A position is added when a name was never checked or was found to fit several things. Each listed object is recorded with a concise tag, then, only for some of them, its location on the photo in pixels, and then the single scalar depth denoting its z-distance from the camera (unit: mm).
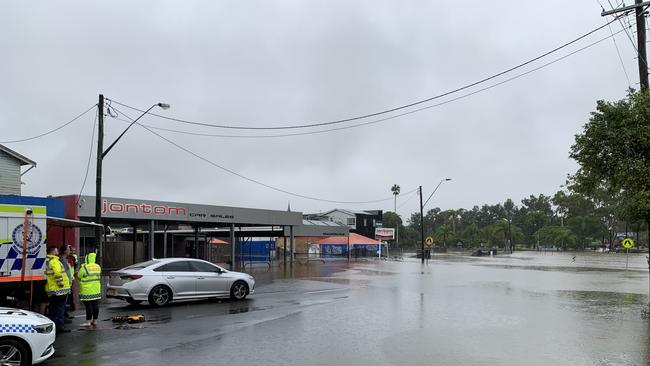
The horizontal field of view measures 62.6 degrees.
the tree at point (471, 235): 122500
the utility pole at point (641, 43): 14859
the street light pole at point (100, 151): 18688
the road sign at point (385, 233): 69688
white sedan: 14433
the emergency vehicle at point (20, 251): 10859
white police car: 7109
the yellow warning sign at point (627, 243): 38169
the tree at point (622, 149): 13320
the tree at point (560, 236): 112438
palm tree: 141862
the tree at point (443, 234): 122312
